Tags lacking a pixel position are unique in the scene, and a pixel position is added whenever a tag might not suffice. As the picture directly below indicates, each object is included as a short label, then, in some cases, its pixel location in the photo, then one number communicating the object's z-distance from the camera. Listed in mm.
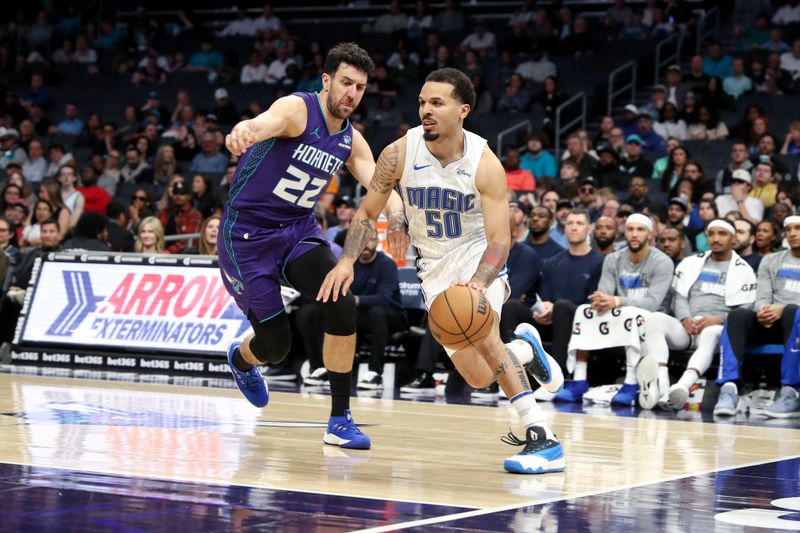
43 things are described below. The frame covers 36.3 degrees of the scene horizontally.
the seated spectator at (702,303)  9477
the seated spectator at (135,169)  16719
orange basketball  5230
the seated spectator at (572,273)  10383
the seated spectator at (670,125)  14961
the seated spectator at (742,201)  11844
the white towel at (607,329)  9664
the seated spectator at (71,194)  14453
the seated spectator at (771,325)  8961
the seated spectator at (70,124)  19594
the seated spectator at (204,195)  14133
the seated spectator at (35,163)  17781
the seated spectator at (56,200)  13344
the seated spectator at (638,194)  12414
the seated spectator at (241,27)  22000
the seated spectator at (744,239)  10242
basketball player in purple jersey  6152
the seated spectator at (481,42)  18577
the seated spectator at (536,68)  17375
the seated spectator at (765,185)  12094
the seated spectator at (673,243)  10516
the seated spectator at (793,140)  13445
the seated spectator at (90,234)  12367
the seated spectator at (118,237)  12742
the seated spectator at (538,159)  14688
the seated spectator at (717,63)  16141
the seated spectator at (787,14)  17188
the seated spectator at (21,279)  12094
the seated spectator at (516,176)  13812
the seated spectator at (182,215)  13891
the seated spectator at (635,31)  18031
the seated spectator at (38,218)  13234
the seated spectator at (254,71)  19734
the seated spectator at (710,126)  14625
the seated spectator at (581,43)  17750
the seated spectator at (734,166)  12805
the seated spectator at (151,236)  11891
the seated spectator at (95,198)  15094
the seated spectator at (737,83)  15492
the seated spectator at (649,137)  14719
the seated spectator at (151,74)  20734
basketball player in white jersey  5496
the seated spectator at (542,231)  11055
